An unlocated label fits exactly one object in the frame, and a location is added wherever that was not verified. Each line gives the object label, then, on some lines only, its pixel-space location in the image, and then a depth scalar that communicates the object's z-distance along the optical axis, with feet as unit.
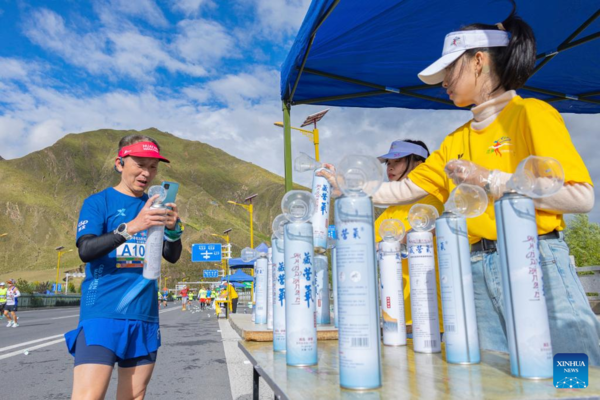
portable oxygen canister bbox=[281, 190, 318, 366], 4.58
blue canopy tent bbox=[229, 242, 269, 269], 58.00
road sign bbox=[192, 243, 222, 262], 109.50
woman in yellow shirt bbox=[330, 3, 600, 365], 4.47
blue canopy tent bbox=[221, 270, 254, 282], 82.90
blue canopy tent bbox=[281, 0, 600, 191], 10.46
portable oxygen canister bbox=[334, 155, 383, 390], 3.44
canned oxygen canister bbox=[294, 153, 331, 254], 6.74
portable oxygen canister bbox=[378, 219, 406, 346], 5.50
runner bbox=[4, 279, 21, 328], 52.89
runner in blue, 6.89
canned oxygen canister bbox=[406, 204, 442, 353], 5.06
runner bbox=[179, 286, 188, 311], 121.32
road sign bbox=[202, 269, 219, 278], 152.87
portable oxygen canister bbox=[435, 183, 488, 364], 4.33
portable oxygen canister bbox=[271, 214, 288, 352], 5.82
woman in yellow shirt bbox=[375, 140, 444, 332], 9.23
